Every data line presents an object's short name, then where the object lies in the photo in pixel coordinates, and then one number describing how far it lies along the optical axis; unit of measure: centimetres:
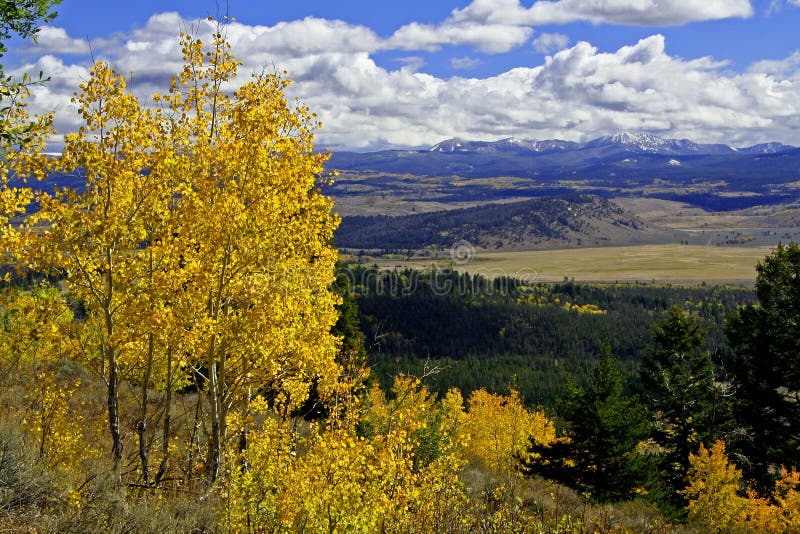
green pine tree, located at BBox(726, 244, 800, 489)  3038
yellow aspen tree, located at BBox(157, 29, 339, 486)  1170
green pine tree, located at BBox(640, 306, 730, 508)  3262
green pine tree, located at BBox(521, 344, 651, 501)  2997
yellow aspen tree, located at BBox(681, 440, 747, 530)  3134
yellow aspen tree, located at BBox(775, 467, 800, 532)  2681
